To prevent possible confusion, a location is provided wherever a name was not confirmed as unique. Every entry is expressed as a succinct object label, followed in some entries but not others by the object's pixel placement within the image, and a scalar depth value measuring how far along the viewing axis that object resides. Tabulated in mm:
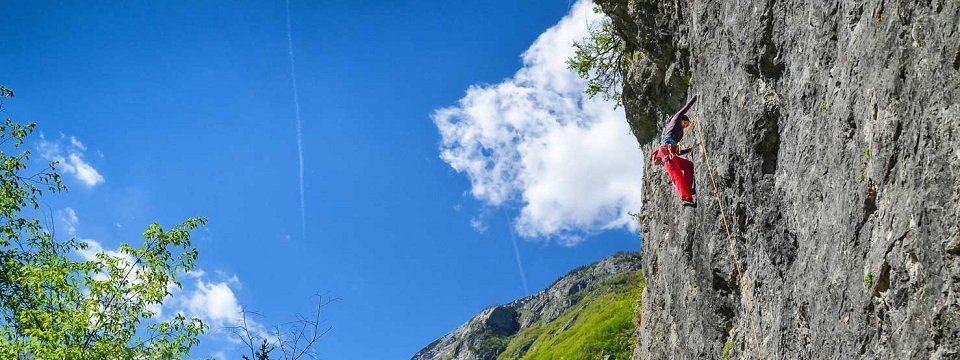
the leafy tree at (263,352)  9578
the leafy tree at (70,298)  11945
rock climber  15398
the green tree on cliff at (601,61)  25672
